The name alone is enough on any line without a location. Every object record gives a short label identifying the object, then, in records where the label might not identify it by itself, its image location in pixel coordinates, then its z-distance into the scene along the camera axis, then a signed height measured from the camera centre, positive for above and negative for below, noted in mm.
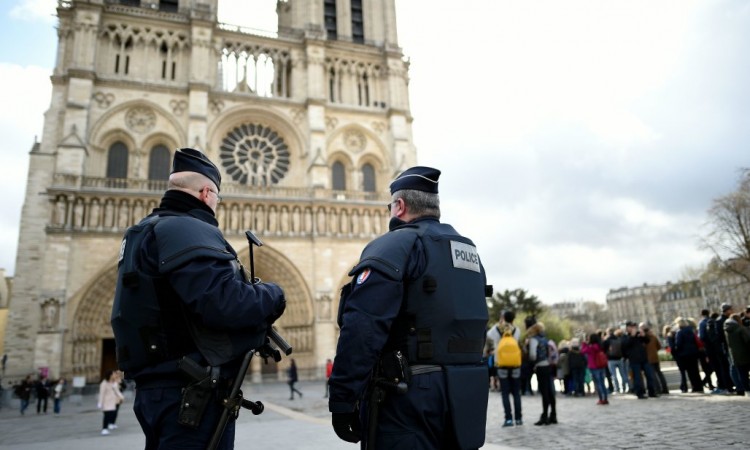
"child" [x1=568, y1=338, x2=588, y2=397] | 10641 -532
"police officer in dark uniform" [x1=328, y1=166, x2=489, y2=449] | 2248 +17
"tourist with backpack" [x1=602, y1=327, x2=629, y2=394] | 10383 -267
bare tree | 23188 +5242
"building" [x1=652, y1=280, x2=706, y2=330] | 71294 +4349
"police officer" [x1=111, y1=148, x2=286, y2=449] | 2215 +185
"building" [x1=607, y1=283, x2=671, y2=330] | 80000 +6027
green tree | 30469 +2713
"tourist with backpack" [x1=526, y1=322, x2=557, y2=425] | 6469 -310
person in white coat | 8461 -569
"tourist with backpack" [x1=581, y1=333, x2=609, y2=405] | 8469 -386
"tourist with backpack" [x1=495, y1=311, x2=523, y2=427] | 6582 -350
